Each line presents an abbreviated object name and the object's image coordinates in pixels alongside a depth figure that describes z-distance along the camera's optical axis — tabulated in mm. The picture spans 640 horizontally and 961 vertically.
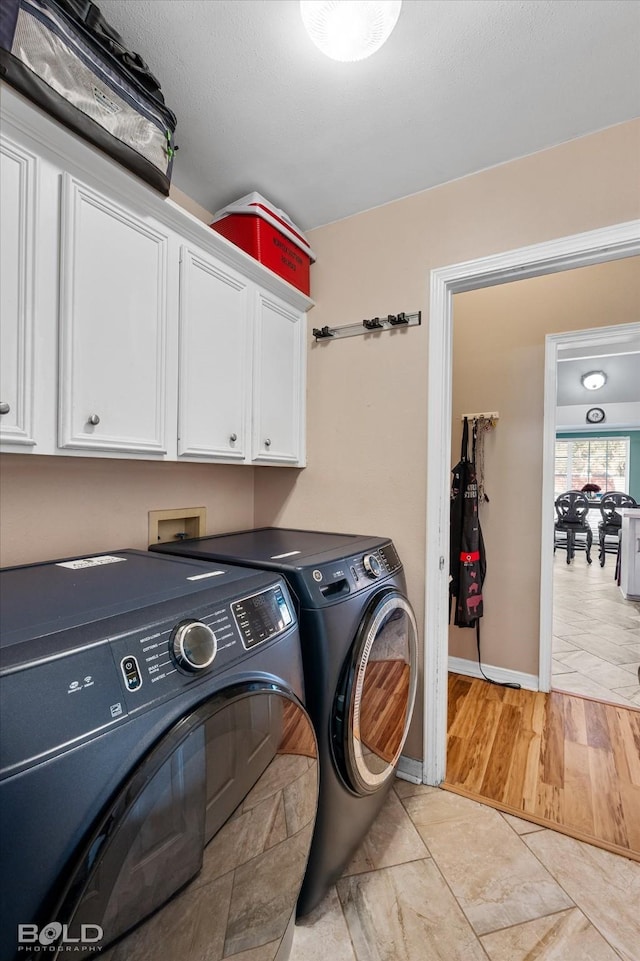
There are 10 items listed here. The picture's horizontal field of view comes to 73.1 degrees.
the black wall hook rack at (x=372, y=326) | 1864
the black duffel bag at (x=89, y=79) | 966
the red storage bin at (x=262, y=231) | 1788
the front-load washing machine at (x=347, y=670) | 1201
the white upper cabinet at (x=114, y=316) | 1043
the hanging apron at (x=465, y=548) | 2582
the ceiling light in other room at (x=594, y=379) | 6539
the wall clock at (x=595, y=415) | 7918
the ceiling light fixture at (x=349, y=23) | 1060
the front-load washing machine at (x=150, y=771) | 559
